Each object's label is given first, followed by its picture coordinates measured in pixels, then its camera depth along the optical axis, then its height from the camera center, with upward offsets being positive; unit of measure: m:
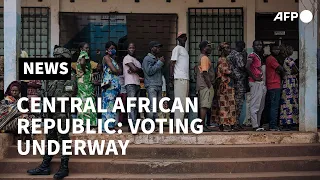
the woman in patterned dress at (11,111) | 7.87 -0.46
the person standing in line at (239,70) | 8.64 +0.20
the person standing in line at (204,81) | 8.35 +0.01
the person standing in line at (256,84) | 8.77 -0.04
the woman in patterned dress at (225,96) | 8.47 -0.23
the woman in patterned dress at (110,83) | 8.40 -0.02
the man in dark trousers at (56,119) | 7.04 -0.55
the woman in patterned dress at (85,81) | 8.40 +0.01
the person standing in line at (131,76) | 8.40 +0.09
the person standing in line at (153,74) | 8.23 +0.13
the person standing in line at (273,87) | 8.70 -0.09
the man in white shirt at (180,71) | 8.47 +0.18
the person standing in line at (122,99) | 9.01 -0.33
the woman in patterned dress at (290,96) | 8.80 -0.24
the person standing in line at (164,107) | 8.66 -0.47
